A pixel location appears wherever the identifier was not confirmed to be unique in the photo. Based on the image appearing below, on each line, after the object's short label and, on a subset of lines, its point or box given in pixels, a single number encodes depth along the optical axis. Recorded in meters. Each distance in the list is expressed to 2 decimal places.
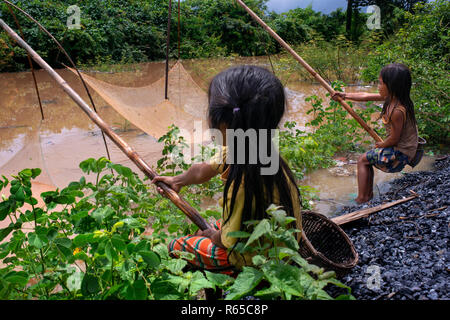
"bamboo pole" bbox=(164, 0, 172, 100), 3.14
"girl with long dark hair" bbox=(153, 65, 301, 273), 0.99
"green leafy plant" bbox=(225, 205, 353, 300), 0.68
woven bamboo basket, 1.51
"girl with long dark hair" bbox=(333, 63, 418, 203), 2.28
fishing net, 3.31
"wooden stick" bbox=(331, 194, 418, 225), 2.02
